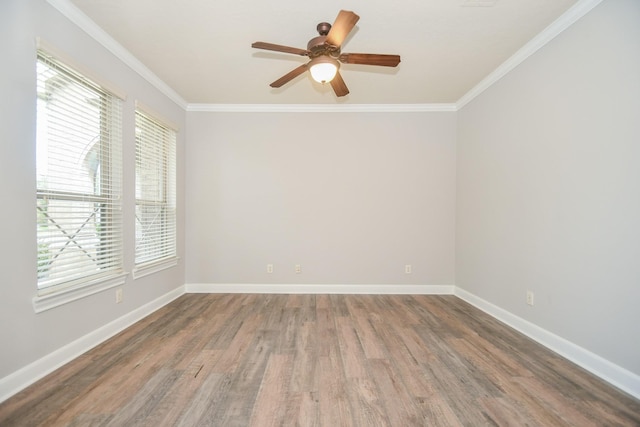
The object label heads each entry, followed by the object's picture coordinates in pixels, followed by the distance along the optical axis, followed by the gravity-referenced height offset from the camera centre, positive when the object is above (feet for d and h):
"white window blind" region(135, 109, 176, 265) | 10.42 +0.92
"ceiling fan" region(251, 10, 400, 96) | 6.40 +3.85
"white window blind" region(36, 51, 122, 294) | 6.64 +0.93
